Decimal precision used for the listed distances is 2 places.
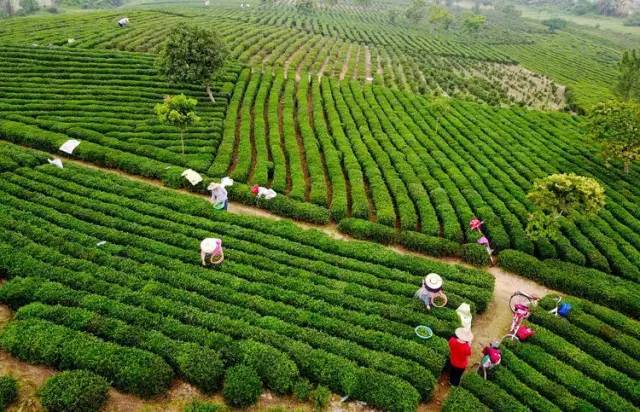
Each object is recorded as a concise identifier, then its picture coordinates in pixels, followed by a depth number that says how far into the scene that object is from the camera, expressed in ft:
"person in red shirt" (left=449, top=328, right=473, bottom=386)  45.42
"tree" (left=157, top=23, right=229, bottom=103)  107.76
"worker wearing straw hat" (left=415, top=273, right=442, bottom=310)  52.27
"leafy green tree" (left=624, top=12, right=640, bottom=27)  411.34
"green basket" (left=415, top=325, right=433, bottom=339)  49.55
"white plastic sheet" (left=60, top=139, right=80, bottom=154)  84.48
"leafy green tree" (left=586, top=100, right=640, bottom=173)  88.63
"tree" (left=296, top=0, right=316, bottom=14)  340.94
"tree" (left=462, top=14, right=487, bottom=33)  283.18
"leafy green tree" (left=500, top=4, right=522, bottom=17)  430.61
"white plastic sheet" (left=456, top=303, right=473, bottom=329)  51.19
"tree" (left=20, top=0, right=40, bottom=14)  328.08
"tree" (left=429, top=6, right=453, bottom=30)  303.68
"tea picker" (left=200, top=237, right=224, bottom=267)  56.49
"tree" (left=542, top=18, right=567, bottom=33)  365.61
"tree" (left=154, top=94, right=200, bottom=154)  84.22
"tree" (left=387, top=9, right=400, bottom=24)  342.15
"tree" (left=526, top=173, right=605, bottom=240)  64.69
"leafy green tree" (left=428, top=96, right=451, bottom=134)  109.91
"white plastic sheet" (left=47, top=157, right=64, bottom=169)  77.71
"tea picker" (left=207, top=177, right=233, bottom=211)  71.87
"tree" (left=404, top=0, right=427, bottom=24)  327.92
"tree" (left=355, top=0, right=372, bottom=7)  387.49
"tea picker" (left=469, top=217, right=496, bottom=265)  69.16
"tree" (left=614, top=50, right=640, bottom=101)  126.82
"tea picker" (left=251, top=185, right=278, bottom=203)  76.33
